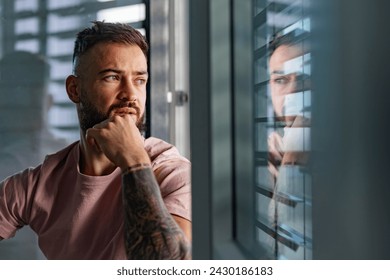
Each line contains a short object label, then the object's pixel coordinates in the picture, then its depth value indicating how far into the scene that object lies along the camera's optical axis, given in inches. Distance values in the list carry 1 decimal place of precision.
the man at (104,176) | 45.2
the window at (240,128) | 28.5
